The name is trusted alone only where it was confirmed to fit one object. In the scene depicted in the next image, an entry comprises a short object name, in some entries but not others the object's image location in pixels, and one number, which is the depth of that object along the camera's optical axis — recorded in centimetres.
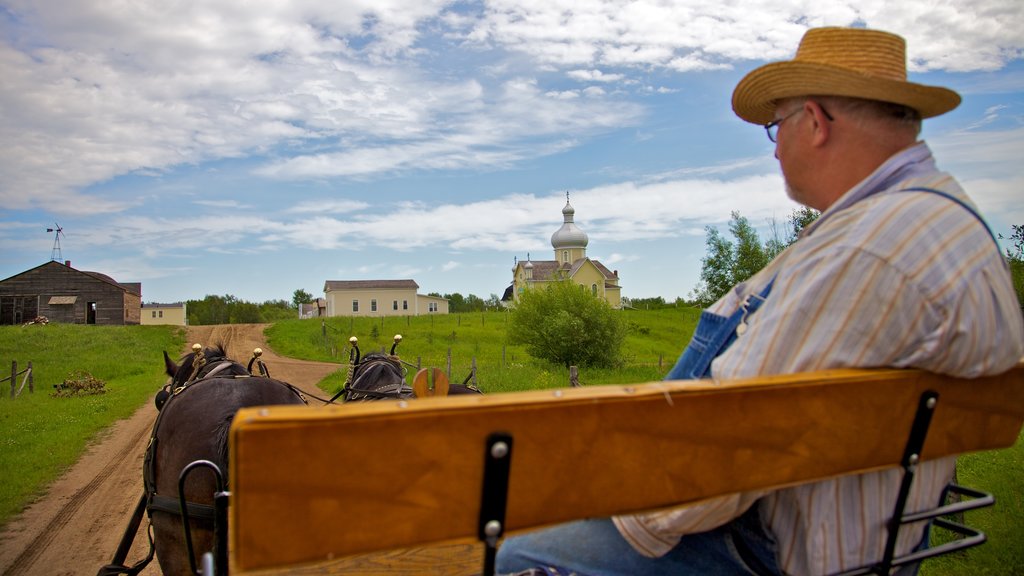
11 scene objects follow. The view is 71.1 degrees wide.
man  164
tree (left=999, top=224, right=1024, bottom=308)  2178
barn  5231
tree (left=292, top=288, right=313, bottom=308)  10381
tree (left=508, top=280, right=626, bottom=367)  3272
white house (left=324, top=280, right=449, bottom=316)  7244
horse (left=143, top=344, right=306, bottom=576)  398
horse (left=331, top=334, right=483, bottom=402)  634
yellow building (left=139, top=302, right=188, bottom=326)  7212
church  7962
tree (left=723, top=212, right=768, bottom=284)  3969
